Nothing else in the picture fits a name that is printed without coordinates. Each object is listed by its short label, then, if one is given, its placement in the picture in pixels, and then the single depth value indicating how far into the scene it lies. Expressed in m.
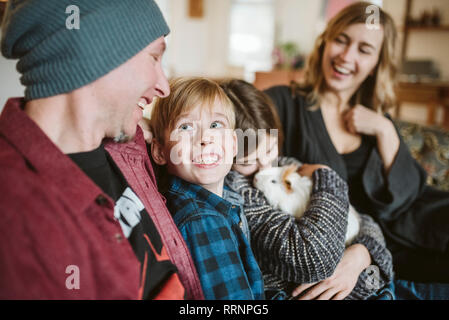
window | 6.67
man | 0.54
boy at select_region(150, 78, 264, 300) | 0.81
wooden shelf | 5.15
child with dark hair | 0.94
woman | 1.45
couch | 1.78
